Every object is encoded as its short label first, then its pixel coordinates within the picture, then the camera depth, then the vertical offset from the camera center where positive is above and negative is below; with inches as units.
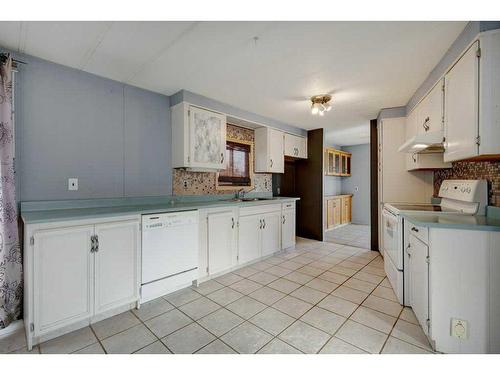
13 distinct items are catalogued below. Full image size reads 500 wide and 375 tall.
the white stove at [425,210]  75.0 -10.1
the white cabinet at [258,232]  118.2 -26.6
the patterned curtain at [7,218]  66.0 -9.5
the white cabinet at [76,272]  60.3 -25.7
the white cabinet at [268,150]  151.9 +23.5
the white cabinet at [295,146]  167.0 +29.4
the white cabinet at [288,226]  144.1 -26.8
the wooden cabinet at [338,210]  224.2 -27.4
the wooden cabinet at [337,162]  231.8 +23.8
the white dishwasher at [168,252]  81.6 -25.9
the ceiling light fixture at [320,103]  112.9 +41.8
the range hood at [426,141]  81.7 +15.8
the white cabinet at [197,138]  107.7 +23.6
